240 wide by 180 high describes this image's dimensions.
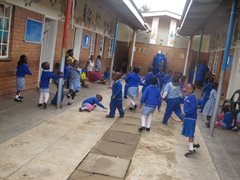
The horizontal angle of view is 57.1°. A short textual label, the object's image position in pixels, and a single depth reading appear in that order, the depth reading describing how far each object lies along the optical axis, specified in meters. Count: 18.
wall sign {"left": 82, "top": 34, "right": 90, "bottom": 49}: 9.80
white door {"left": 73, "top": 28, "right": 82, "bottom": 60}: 9.41
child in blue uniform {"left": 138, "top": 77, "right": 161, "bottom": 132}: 4.92
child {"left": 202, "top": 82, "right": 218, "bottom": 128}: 5.96
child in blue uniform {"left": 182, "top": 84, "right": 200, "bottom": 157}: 4.12
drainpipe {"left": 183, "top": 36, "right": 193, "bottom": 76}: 14.91
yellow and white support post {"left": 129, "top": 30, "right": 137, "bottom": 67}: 15.05
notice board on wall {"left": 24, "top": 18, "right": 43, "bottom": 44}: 6.19
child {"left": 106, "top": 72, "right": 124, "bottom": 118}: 5.43
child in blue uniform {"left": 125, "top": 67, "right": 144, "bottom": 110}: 6.68
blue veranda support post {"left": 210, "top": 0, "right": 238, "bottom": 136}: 5.03
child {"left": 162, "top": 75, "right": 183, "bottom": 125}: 5.57
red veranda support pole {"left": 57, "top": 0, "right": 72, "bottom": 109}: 5.33
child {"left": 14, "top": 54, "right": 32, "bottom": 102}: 5.58
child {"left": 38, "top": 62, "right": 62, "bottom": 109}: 5.40
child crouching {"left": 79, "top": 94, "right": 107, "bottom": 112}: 5.83
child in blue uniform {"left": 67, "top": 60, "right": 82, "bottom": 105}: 6.25
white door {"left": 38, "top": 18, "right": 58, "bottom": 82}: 7.55
